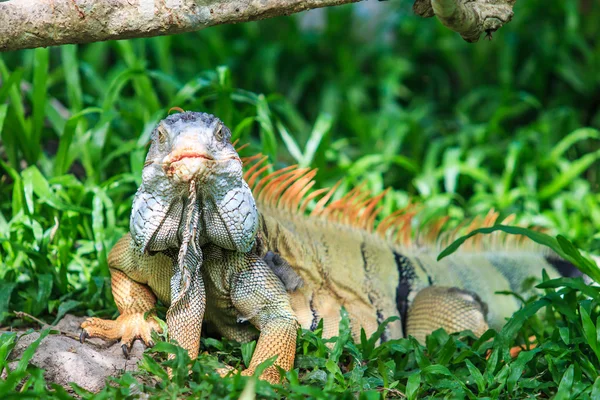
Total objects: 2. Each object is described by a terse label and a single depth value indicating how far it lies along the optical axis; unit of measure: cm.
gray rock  691
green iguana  671
